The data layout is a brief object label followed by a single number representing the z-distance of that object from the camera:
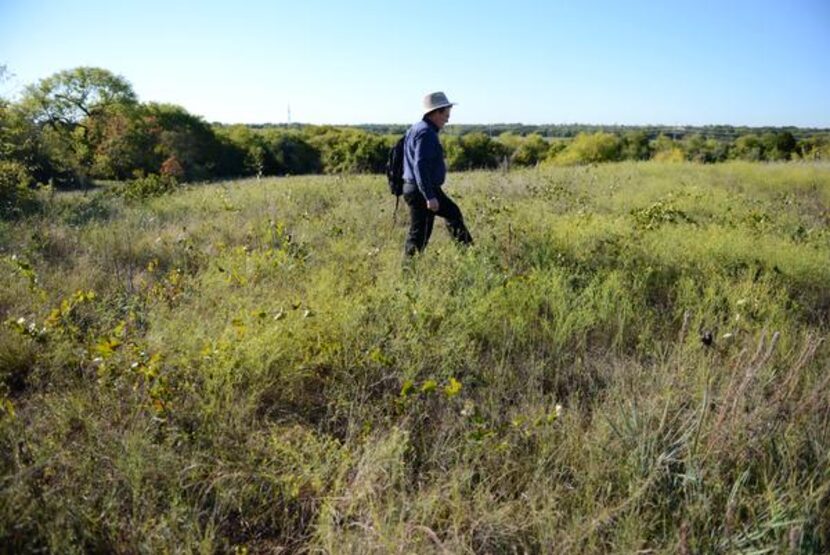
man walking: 4.27
